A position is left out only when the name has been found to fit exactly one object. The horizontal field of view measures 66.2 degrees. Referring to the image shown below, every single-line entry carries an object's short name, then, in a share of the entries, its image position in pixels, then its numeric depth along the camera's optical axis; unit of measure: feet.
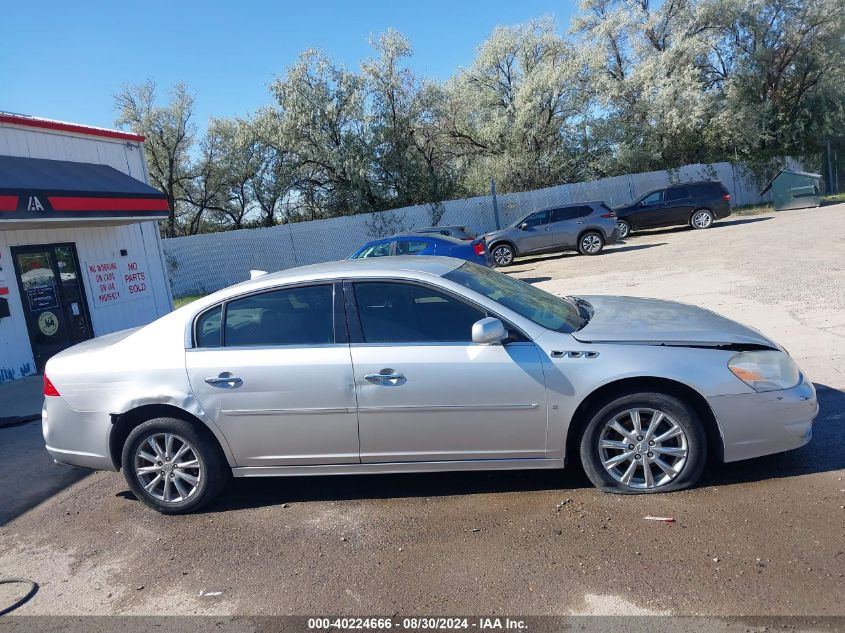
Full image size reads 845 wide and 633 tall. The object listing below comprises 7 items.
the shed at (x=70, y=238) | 33.12
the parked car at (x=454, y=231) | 53.88
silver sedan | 12.98
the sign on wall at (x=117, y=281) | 40.01
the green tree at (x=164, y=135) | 93.45
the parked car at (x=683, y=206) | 73.46
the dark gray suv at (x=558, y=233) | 63.93
